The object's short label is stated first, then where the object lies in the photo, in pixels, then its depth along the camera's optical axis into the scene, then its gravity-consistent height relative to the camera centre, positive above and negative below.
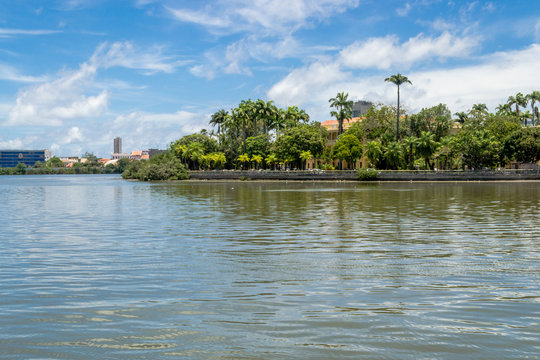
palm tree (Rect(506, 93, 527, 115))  124.72 +16.27
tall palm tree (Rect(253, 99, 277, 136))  117.69 +14.24
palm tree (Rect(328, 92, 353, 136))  114.81 +14.52
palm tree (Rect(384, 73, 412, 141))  103.81 +18.38
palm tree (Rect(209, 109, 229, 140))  133.75 +14.50
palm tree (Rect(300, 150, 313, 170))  105.31 +2.97
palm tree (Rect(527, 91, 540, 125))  123.10 +16.79
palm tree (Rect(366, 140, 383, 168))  102.94 +3.48
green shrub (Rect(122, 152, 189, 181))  114.38 +0.32
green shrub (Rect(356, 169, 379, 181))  92.50 -1.34
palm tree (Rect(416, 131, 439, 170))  95.62 +4.20
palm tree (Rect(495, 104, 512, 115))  127.12 +14.68
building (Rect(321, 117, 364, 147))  131.94 +10.51
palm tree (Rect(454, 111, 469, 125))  120.23 +12.01
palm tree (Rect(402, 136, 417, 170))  97.31 +3.93
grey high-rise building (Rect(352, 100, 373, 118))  191.62 +23.90
